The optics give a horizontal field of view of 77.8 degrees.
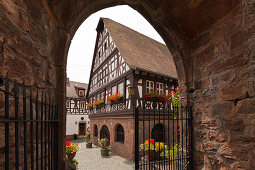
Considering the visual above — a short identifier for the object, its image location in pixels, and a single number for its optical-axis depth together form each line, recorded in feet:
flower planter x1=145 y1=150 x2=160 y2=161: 22.51
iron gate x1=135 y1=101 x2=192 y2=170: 8.58
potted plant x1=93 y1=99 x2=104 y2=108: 41.93
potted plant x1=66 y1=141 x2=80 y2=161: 21.06
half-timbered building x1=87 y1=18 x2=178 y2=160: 31.04
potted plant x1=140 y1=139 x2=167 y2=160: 22.49
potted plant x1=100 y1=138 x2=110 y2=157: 35.59
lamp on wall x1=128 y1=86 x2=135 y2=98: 26.94
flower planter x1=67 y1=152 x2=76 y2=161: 21.33
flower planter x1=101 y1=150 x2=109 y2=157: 35.52
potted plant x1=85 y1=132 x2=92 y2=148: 46.21
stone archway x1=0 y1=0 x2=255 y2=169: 4.34
